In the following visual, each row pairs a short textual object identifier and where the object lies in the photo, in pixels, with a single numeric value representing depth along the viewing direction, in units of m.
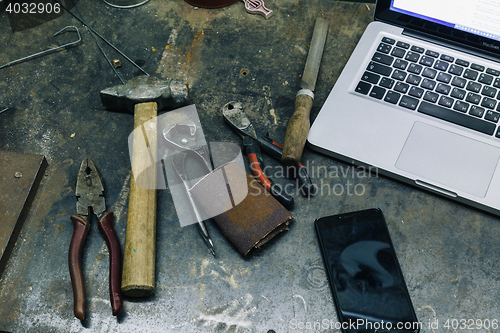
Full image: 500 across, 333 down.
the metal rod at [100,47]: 1.25
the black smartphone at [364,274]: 0.85
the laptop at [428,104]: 0.99
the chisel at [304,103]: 0.99
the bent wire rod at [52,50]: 1.28
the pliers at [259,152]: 0.99
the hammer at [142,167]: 0.86
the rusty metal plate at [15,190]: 0.95
